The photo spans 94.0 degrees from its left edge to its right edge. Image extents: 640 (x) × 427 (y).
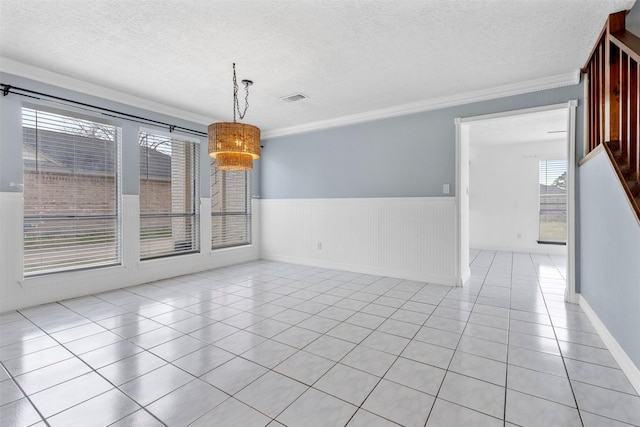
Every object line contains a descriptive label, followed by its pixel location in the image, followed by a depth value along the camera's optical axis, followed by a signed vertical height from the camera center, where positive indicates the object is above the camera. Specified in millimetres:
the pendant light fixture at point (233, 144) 2859 +656
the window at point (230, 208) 5309 +65
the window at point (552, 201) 6781 +222
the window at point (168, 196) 4328 +239
